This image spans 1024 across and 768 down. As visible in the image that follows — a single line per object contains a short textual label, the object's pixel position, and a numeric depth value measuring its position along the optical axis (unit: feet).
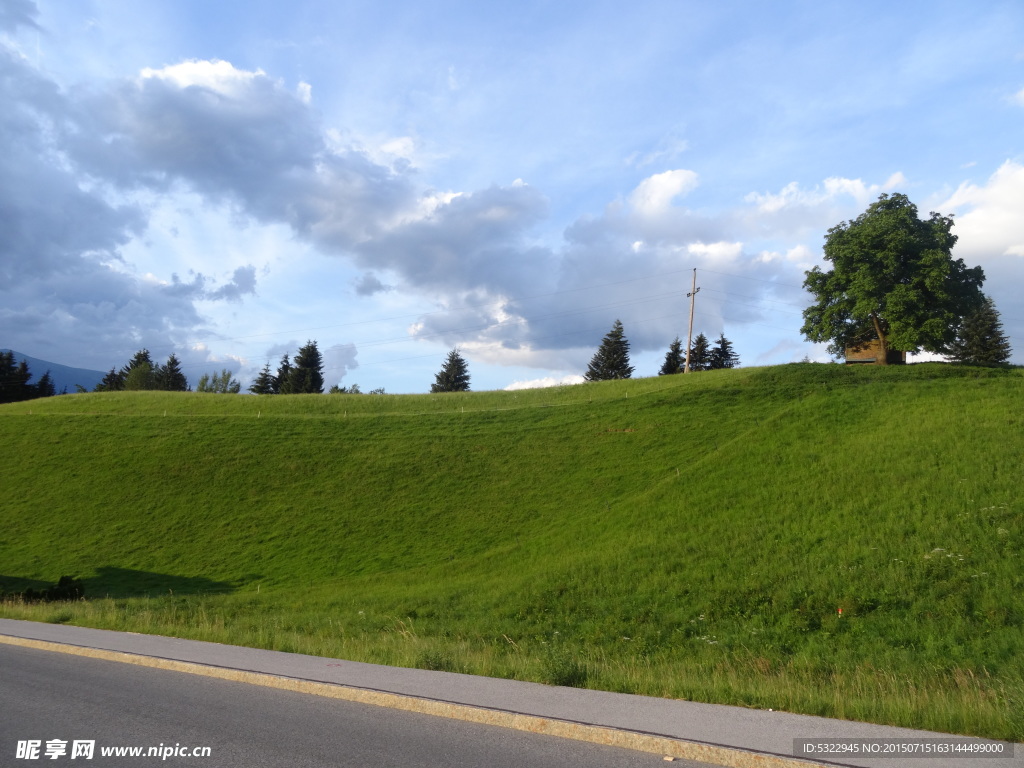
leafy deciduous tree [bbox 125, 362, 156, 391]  360.28
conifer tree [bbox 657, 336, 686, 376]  303.68
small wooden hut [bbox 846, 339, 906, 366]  190.27
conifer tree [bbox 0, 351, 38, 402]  333.21
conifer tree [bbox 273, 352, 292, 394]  340.47
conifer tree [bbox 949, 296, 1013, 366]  258.98
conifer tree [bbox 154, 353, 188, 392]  361.10
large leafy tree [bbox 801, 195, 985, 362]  169.27
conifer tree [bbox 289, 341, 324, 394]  339.16
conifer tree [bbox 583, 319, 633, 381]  303.07
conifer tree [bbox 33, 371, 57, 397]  362.29
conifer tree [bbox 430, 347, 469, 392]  344.90
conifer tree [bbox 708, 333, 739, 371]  302.04
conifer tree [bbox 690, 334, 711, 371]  301.22
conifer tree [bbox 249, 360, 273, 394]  350.23
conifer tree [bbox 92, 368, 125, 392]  399.65
